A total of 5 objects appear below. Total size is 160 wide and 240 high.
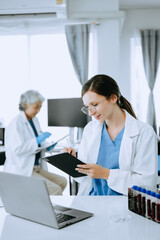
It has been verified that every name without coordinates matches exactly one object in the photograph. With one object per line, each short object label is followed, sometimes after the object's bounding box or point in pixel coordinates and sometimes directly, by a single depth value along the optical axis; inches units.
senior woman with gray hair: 115.0
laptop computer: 43.9
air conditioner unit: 147.8
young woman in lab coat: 61.9
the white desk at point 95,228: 42.1
